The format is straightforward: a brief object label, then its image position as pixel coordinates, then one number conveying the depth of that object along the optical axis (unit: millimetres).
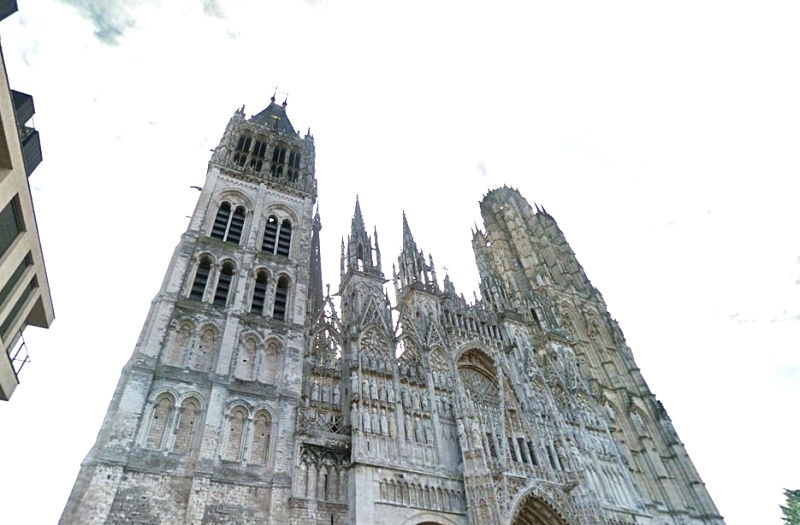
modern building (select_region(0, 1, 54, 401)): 11289
